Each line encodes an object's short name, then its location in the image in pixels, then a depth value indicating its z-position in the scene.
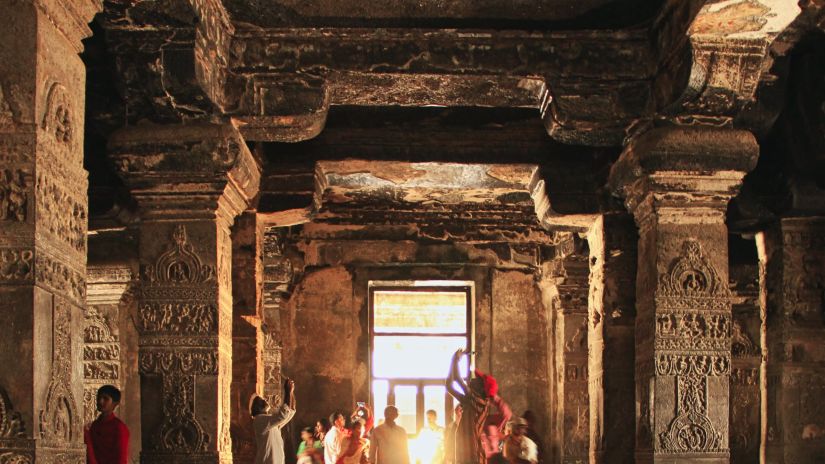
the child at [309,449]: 11.98
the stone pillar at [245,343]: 8.73
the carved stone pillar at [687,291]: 7.30
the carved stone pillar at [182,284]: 7.33
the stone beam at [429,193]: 10.19
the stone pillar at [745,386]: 12.67
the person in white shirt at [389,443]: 10.88
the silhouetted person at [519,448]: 9.01
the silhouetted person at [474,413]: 8.88
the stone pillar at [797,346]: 8.91
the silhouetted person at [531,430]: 9.88
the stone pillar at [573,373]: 13.38
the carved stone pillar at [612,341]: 8.69
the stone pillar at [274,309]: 13.36
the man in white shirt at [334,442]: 12.46
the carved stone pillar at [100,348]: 12.27
